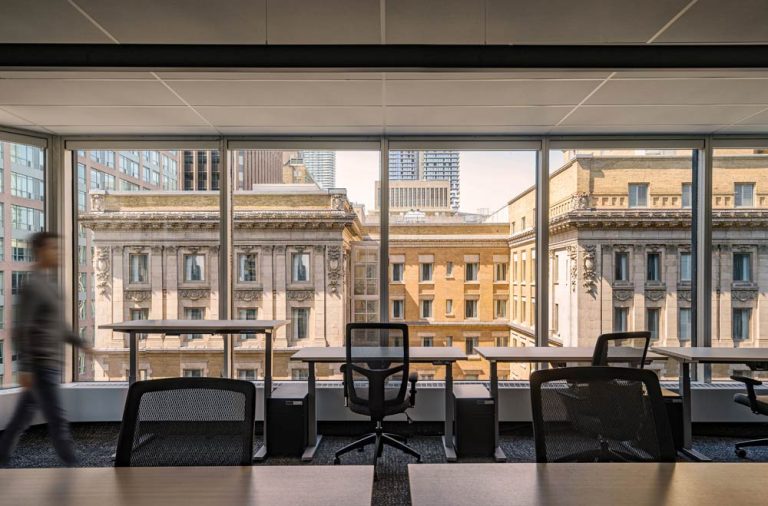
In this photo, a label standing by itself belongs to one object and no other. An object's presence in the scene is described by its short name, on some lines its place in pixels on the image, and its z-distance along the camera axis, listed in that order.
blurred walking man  2.57
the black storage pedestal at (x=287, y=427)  3.54
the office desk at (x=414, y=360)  3.43
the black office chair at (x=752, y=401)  3.23
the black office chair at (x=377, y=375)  3.19
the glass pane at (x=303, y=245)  4.33
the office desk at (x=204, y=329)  3.60
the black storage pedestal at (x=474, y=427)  3.50
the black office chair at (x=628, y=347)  3.07
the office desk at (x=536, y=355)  3.29
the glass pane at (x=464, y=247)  4.31
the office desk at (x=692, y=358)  3.32
